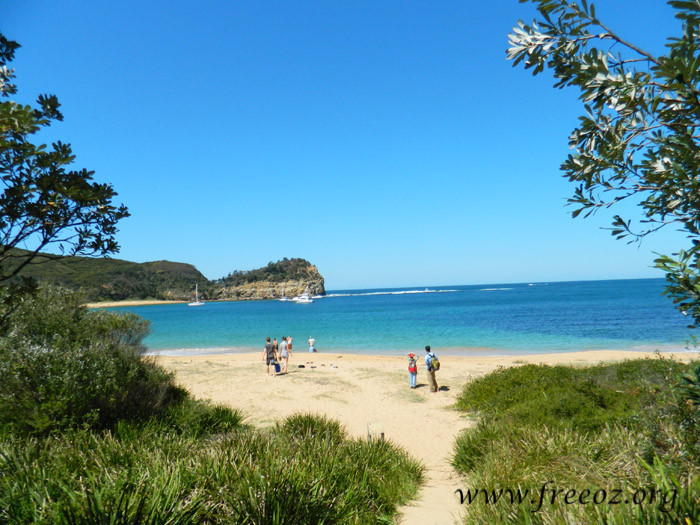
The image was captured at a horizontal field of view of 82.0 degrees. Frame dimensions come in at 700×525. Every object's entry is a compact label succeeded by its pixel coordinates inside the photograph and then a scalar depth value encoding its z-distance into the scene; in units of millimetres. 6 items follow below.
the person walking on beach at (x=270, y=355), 19891
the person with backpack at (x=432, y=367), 14836
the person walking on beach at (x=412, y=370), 15845
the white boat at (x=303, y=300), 143288
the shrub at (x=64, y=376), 7098
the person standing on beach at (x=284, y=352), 20141
